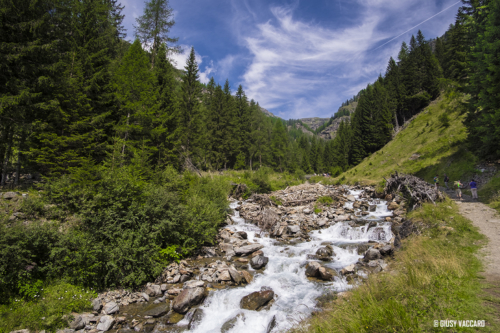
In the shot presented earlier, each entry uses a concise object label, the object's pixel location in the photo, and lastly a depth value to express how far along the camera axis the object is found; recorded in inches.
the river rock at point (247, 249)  506.9
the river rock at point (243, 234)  608.7
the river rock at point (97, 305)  316.5
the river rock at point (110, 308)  314.7
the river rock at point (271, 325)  270.3
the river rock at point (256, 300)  316.8
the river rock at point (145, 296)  348.5
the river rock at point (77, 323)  278.8
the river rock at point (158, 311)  313.1
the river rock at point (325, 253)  466.9
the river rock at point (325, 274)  378.0
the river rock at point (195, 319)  291.4
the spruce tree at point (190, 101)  1171.3
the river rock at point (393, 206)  708.7
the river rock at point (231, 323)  282.5
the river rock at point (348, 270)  386.0
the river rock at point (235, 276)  384.1
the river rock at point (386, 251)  427.5
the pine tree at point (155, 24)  1030.4
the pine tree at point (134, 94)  662.5
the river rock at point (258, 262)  442.8
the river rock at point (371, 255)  420.2
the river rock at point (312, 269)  391.9
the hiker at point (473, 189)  574.6
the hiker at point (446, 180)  745.0
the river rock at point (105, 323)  283.3
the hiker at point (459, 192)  591.1
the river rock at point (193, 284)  373.2
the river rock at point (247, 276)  390.2
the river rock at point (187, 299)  317.8
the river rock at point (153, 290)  362.0
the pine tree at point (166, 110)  845.2
